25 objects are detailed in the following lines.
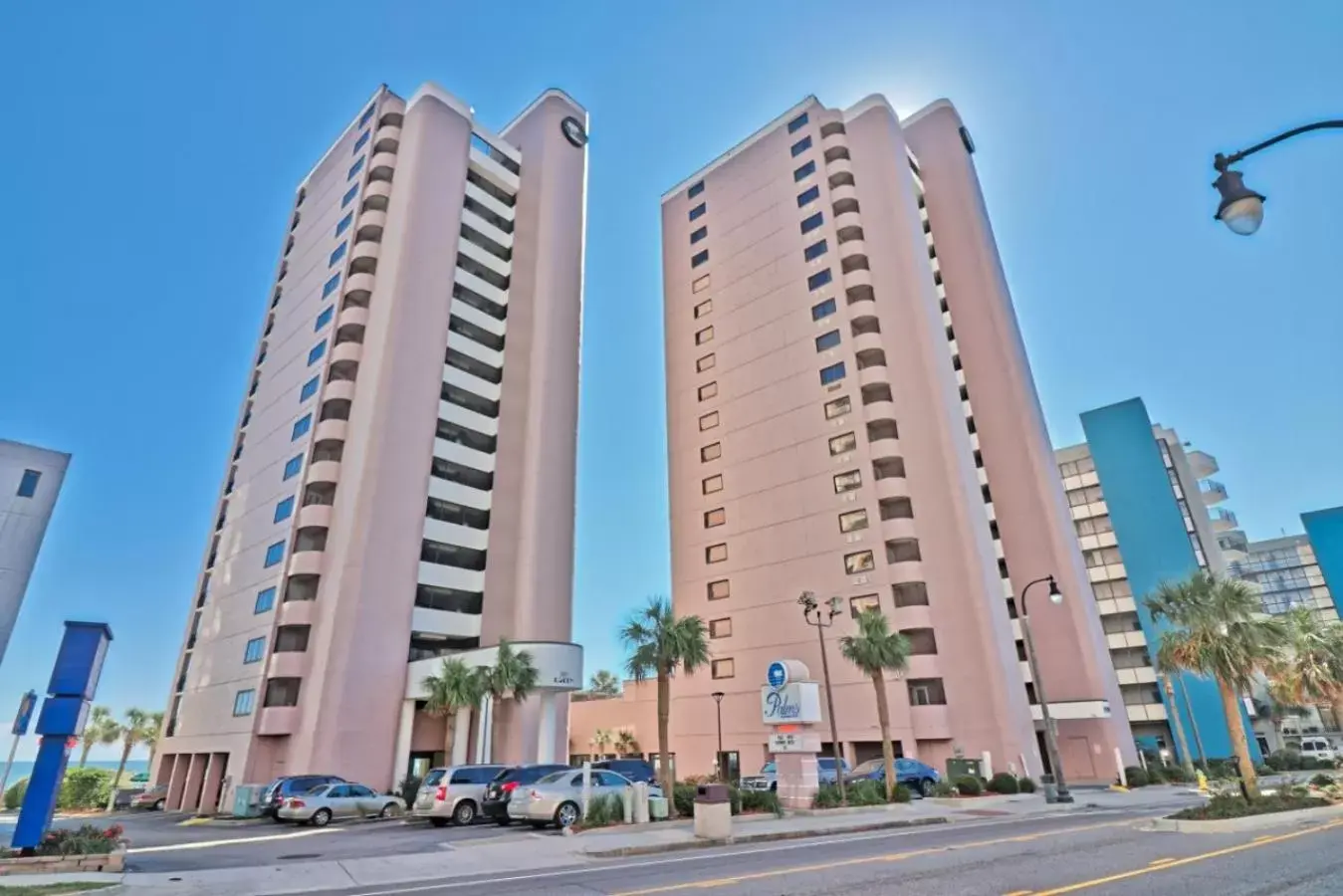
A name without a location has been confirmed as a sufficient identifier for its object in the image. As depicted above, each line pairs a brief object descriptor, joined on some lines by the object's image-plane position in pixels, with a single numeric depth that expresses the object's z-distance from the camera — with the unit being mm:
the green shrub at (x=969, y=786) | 32469
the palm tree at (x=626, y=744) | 62141
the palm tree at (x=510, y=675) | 37125
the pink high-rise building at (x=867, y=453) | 44906
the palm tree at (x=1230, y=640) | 23234
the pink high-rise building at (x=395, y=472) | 38812
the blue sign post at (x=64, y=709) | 13797
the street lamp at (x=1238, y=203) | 6809
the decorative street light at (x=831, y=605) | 26559
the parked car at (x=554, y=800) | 21047
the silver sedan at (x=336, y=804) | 26453
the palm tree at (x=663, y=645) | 27047
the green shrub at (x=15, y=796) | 37969
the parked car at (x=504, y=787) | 23859
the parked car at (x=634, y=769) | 28773
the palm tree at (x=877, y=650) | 34250
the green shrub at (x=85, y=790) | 42469
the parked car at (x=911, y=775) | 34188
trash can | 17234
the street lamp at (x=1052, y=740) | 28505
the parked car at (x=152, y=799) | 41375
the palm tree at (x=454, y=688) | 37062
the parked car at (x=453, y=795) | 24281
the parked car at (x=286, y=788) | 26844
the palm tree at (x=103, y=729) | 78438
